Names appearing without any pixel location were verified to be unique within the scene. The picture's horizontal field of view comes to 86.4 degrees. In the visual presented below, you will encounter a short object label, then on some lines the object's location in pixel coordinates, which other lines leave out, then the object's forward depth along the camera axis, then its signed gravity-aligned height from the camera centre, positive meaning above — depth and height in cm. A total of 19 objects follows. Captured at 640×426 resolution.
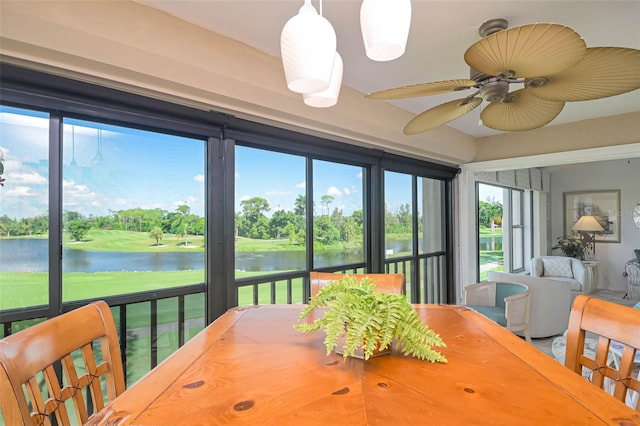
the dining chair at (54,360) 73 -36
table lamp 593 -21
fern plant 93 -29
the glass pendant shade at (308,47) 84 +44
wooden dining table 72 -41
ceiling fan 109 +57
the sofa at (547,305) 352 -88
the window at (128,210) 182 +7
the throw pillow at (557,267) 546 -77
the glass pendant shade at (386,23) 85 +50
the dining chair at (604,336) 100 -37
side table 527 -88
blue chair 301 -80
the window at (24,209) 160 +7
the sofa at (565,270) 523 -81
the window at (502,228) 504 -13
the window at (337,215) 309 +6
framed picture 572 +18
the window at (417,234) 386 -15
